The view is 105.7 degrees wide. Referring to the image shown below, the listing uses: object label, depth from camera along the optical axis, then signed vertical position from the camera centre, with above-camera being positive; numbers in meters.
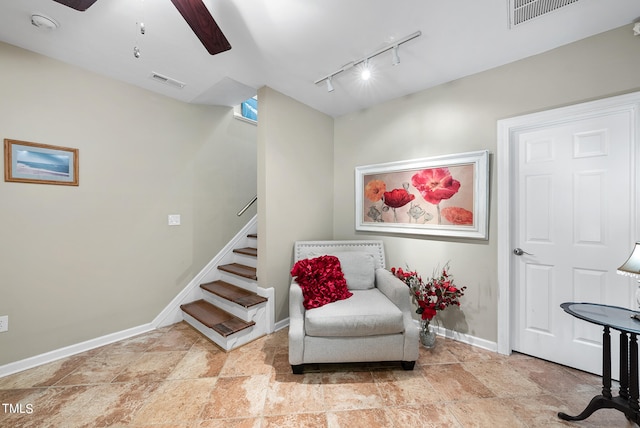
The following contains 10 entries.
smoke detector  1.58 +1.28
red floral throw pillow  2.03 -0.58
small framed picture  1.85 +0.41
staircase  2.25 -0.93
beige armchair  1.81 -0.89
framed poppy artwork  2.19 +0.20
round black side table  1.27 -0.79
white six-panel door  1.71 -0.09
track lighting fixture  1.76 +1.28
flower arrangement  2.16 -0.69
